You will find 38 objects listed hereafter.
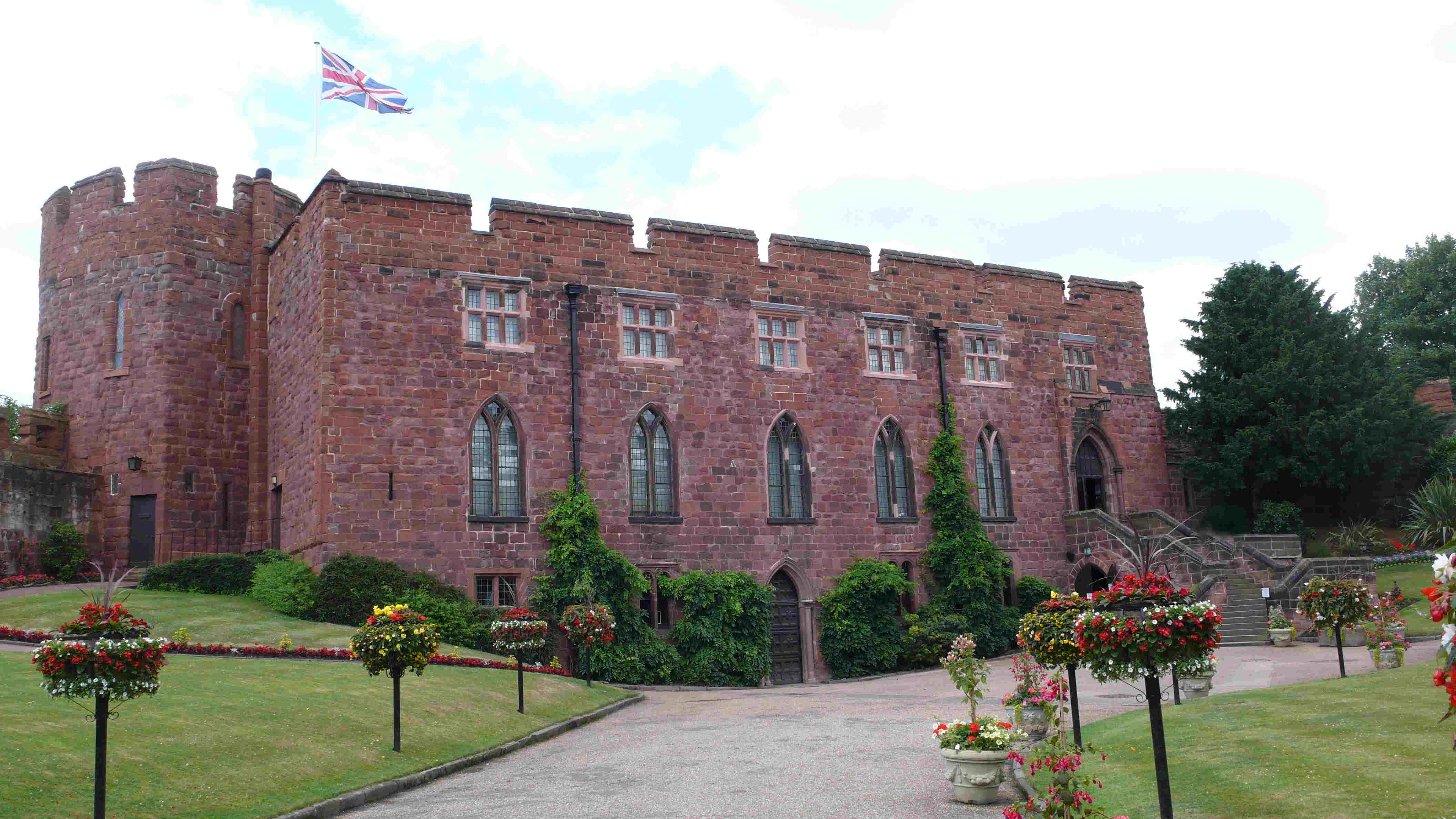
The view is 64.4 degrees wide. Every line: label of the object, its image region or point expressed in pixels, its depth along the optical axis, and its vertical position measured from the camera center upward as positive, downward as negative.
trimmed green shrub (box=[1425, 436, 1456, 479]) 38.25 +2.49
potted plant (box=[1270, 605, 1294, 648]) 28.08 -2.17
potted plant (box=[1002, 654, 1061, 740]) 15.93 -2.08
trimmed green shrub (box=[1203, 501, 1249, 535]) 39.44 +0.84
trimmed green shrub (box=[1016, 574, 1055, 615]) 34.84 -1.19
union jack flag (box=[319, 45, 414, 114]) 30.02 +12.81
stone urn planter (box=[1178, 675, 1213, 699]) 19.53 -2.41
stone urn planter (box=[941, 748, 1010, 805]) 12.80 -2.44
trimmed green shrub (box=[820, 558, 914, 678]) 31.69 -1.67
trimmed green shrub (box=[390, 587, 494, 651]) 26.86 -0.96
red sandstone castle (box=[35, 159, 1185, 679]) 28.61 +5.19
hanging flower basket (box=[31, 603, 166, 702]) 11.25 -0.65
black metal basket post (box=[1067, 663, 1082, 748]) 15.34 -2.15
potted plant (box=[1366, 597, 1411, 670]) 20.36 -1.92
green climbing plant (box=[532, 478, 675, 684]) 28.36 -0.37
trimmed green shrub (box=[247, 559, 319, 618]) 26.69 -0.07
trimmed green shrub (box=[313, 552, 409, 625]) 26.42 -0.20
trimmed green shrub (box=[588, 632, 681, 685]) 28.17 -2.26
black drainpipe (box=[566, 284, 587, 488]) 29.91 +4.51
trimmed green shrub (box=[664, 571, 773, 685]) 29.69 -1.66
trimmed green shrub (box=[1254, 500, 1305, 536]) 37.09 +0.69
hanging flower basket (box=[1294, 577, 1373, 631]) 21.22 -1.19
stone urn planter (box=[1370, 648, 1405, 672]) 20.33 -2.17
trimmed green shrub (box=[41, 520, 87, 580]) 30.95 +1.09
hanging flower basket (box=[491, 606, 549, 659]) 20.61 -1.05
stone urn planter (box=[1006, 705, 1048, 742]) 16.50 -2.43
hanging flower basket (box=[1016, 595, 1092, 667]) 15.40 -1.12
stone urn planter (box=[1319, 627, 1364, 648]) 26.53 -2.24
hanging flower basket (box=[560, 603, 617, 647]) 24.30 -1.15
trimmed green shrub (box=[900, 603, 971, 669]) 31.88 -2.27
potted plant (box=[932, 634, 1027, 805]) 12.80 -2.21
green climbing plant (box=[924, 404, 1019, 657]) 33.28 -0.19
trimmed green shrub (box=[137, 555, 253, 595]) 28.56 +0.28
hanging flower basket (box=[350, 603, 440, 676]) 16.38 -0.90
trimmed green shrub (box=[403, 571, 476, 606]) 27.38 -0.23
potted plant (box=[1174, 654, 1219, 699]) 19.48 -2.37
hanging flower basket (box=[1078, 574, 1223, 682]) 10.68 -0.78
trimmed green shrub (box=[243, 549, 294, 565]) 28.83 +0.70
